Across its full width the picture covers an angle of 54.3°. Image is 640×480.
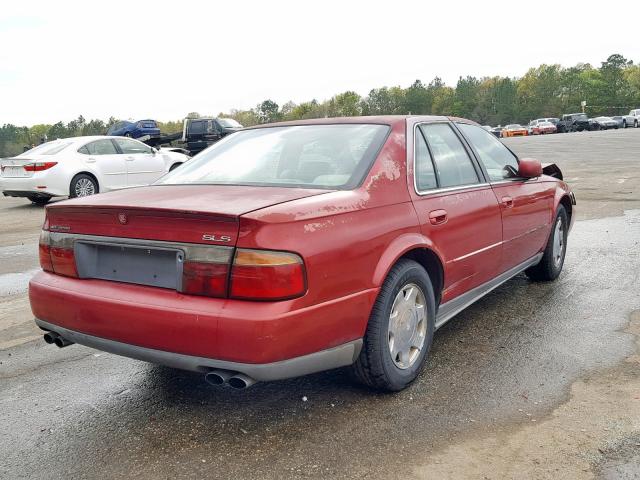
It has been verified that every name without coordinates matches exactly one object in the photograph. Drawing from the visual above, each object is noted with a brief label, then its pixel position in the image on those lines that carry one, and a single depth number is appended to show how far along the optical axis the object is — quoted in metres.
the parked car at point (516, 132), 63.03
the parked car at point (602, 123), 63.53
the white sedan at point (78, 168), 12.22
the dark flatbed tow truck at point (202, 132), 24.59
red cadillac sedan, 2.64
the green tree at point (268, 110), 119.06
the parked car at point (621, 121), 66.00
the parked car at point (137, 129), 29.42
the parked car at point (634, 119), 65.31
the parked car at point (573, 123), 63.78
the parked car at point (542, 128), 63.09
